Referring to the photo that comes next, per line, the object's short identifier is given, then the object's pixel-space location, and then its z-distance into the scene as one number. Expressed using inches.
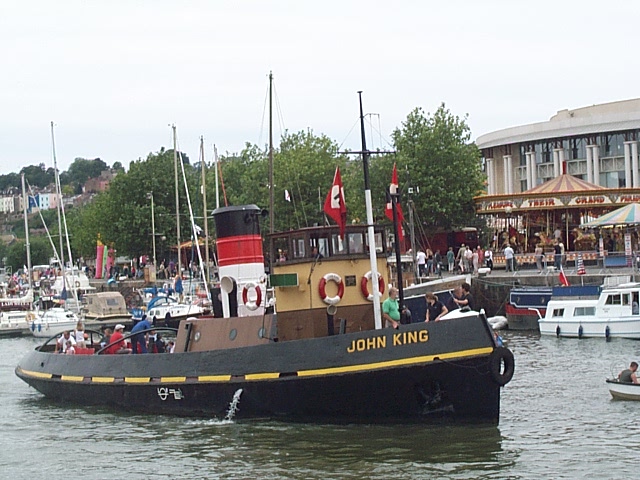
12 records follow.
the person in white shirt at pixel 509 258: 2252.7
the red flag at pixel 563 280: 1961.7
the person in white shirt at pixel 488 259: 2319.1
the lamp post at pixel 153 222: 3207.4
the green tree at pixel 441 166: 2645.2
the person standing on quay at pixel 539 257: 2209.0
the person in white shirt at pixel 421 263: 2327.0
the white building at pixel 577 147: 3464.6
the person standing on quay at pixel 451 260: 2432.3
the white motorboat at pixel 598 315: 1726.1
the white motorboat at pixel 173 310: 2260.1
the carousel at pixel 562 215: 2342.5
